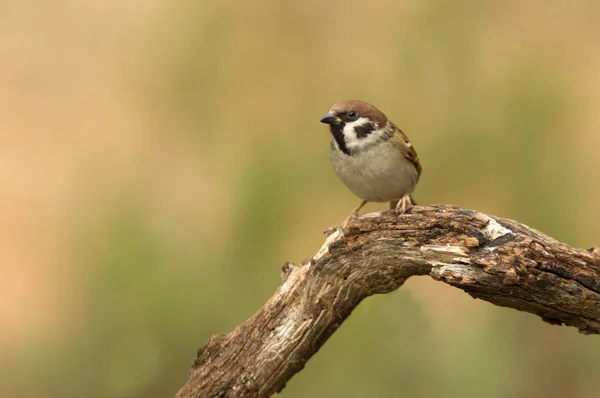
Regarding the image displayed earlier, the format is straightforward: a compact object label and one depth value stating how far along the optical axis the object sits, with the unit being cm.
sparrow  681
